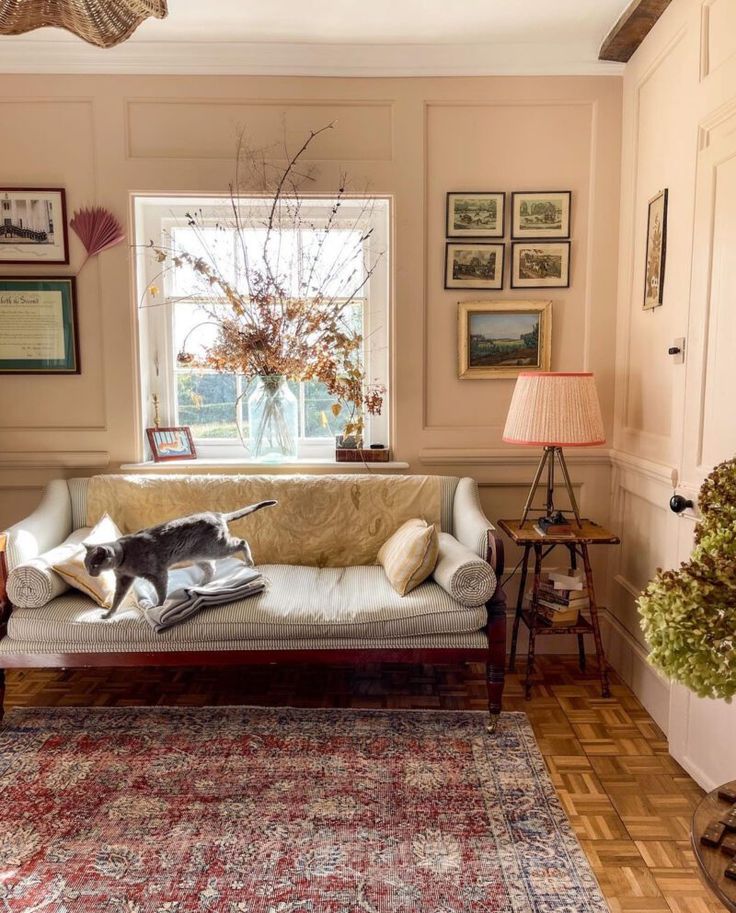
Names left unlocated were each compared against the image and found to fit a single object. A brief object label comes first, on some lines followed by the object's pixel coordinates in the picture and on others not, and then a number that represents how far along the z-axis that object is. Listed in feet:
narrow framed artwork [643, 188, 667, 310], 9.00
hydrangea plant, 3.59
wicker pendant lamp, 5.48
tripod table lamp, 9.25
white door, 7.11
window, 11.41
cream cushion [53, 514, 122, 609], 8.70
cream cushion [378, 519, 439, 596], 8.86
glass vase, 10.94
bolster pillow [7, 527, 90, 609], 8.46
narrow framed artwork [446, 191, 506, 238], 10.80
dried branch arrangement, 10.84
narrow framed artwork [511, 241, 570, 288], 10.87
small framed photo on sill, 11.31
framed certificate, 10.94
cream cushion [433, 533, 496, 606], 8.45
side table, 9.55
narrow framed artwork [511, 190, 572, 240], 10.79
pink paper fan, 10.77
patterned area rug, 5.99
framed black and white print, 10.77
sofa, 8.43
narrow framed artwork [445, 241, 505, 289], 10.89
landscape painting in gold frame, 10.93
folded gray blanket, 8.36
